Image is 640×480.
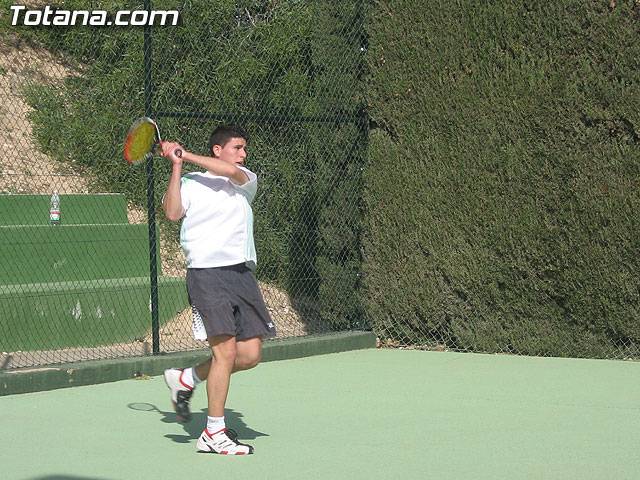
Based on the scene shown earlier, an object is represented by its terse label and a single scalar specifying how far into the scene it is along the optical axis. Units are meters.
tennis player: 9.06
